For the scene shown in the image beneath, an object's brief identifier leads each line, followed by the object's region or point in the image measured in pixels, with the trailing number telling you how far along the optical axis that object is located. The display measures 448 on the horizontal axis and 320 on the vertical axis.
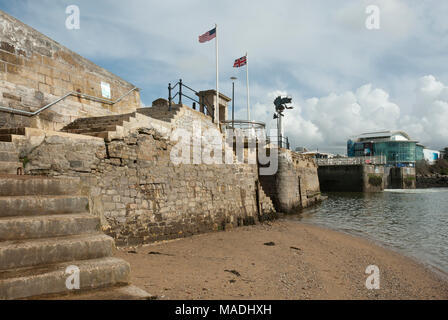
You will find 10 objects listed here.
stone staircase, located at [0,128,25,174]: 5.03
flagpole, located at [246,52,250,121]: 18.34
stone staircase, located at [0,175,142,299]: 2.65
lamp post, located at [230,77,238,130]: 14.98
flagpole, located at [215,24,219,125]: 13.25
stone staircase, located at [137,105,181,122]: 10.12
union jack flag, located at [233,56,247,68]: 19.09
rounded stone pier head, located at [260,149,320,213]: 17.14
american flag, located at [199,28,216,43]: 14.85
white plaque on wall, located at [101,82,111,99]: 10.97
